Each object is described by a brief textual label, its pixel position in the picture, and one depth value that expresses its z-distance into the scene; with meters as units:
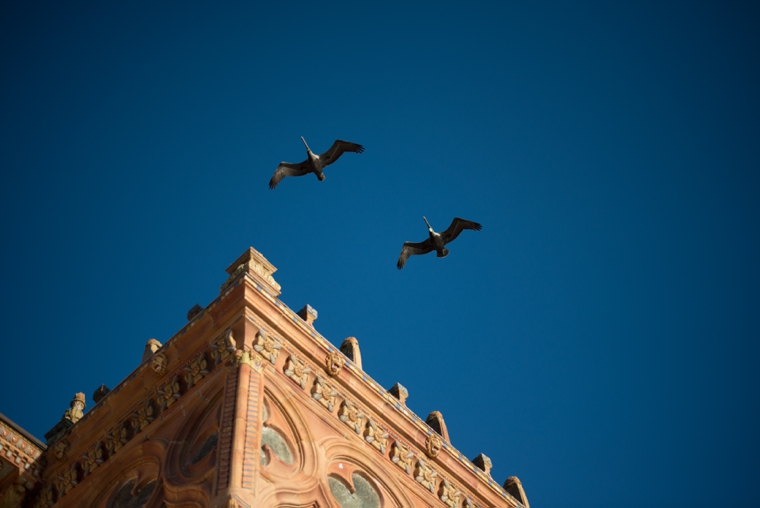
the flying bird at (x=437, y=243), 40.88
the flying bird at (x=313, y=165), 39.90
